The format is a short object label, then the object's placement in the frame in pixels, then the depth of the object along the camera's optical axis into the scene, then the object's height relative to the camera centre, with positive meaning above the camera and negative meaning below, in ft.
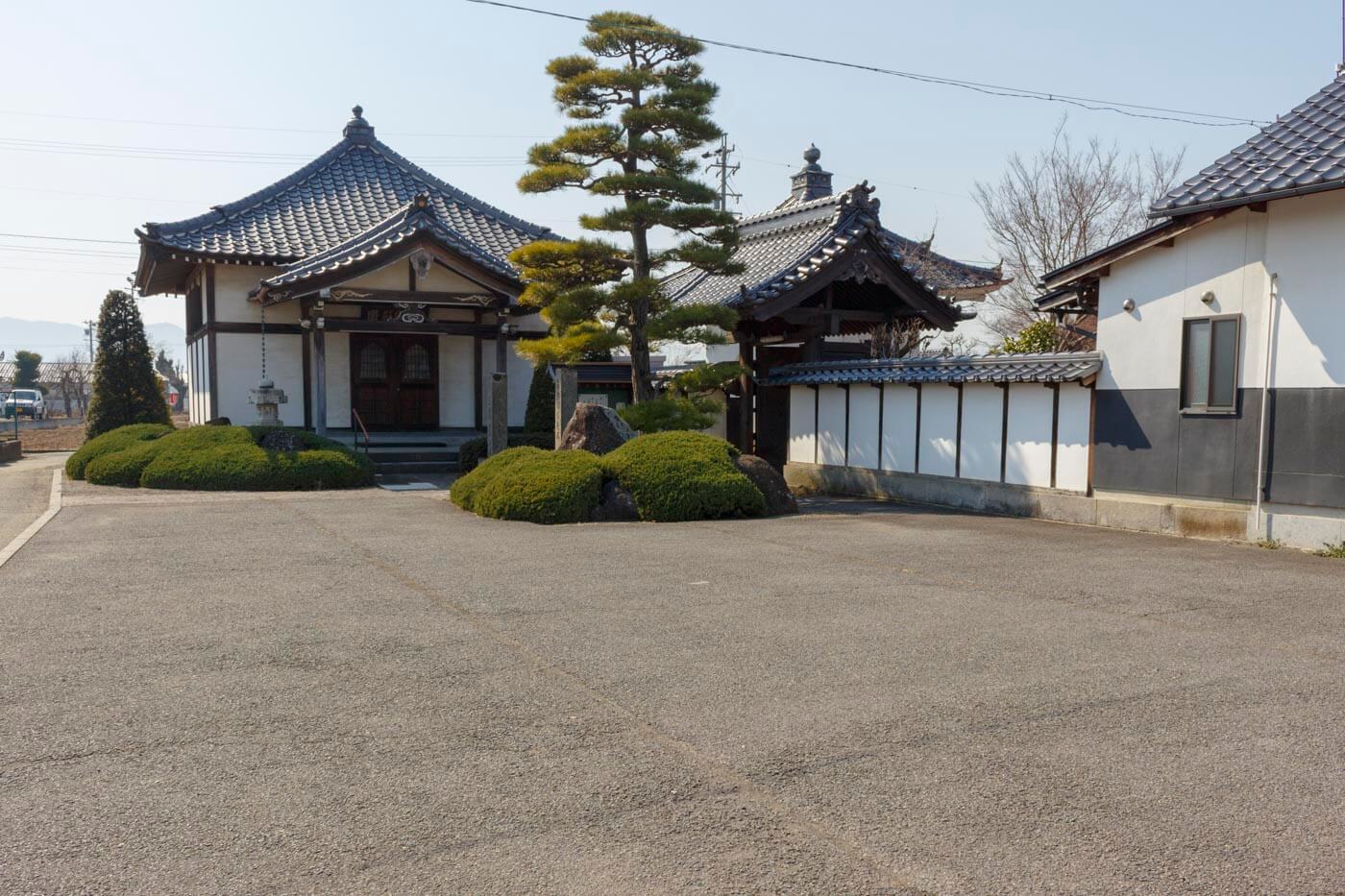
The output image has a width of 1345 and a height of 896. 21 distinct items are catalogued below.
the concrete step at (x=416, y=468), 58.80 -4.80
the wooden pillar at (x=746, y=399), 56.95 -0.38
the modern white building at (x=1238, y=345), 32.27 +1.85
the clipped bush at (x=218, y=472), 47.42 -4.11
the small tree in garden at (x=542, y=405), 61.21 -0.94
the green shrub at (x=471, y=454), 57.06 -3.73
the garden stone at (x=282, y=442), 50.78 -2.79
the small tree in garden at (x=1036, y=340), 56.39 +3.15
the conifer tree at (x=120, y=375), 66.18 +0.71
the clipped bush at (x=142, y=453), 49.75 -3.43
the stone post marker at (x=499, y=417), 53.11 -1.45
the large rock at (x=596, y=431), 45.88 -1.89
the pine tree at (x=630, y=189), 46.47 +9.67
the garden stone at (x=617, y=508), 39.50 -4.68
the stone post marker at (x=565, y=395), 50.19 -0.22
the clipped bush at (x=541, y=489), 38.24 -3.92
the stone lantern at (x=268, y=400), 57.36 -0.76
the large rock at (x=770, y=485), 42.29 -3.97
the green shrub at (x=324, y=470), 48.32 -4.03
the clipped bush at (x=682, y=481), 39.06 -3.56
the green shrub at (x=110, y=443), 53.98 -3.18
